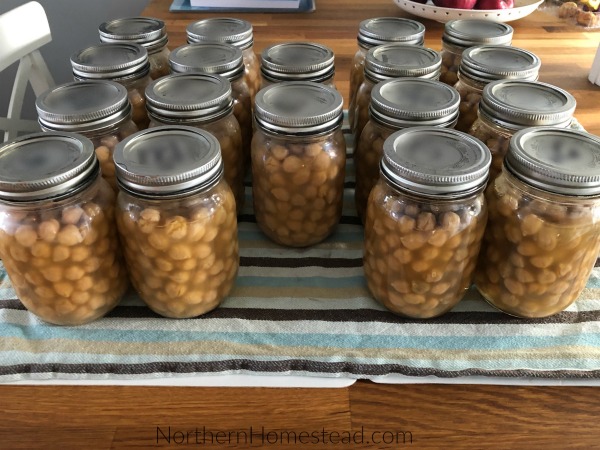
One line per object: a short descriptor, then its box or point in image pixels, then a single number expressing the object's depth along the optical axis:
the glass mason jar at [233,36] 1.07
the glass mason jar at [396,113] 0.80
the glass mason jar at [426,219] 0.68
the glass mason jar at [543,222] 0.67
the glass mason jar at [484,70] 0.91
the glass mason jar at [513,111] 0.77
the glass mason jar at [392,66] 0.93
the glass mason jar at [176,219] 0.68
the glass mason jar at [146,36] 1.07
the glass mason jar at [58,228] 0.66
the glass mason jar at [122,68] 0.92
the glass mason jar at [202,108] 0.82
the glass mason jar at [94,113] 0.78
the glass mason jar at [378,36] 1.08
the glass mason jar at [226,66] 0.94
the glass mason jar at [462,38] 1.07
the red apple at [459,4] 1.54
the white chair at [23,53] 1.25
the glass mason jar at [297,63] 0.94
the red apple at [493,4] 1.55
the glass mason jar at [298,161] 0.80
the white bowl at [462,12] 1.52
